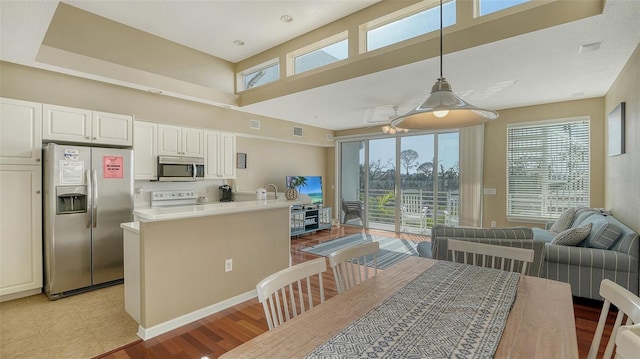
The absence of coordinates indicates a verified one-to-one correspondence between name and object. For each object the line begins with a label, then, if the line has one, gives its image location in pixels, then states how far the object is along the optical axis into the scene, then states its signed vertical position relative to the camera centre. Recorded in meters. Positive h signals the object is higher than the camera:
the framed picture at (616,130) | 3.13 +0.57
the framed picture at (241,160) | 5.77 +0.38
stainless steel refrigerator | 3.10 -0.42
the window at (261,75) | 4.67 +1.77
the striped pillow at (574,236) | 3.01 -0.61
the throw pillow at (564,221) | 4.02 -0.61
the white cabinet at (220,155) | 4.92 +0.42
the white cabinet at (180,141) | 4.32 +0.59
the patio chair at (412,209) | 6.40 -0.70
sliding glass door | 6.04 -0.07
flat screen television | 6.50 -0.16
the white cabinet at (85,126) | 3.19 +0.62
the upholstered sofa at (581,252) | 2.69 -0.73
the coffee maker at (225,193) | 5.28 -0.27
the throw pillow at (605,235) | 2.82 -0.57
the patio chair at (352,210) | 7.32 -0.82
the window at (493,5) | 2.61 +1.64
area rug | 4.54 -1.28
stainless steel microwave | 4.26 +0.15
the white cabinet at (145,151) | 4.05 +0.40
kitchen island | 2.39 -0.78
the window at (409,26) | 3.02 +1.75
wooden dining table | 0.98 -0.59
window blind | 4.64 +0.18
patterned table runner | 0.98 -0.58
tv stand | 6.09 -0.93
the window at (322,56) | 3.88 +1.75
